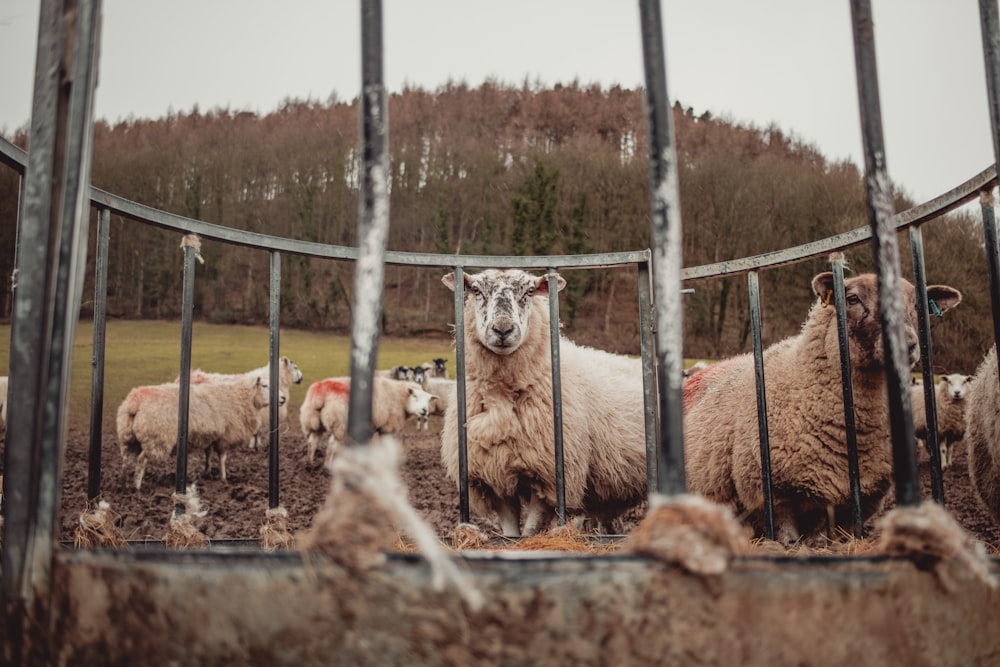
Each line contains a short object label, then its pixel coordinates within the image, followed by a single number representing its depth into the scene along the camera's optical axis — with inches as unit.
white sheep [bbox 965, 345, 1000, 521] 135.8
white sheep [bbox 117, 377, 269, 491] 358.9
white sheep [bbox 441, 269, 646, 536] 159.8
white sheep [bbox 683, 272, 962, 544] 147.6
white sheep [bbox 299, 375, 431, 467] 446.9
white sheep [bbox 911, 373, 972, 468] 402.2
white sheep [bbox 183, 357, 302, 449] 458.6
